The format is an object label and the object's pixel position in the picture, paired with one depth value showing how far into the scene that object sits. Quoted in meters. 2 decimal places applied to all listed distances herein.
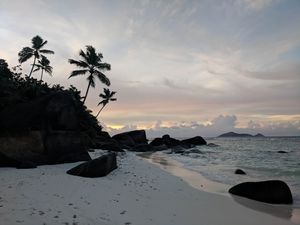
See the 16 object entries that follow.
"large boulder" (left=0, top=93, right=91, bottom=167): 11.95
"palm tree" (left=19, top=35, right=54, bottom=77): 27.70
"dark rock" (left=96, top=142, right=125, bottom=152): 25.34
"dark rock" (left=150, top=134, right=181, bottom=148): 45.14
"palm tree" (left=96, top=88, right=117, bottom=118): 39.68
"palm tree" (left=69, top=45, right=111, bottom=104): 27.00
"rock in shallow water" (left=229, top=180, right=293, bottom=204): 8.14
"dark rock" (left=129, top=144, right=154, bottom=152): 32.20
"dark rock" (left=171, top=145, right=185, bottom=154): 29.42
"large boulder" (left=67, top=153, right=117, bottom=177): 9.20
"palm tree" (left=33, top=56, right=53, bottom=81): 28.47
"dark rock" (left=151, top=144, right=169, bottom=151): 35.56
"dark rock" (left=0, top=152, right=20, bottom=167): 10.82
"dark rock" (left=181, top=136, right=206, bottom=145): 51.56
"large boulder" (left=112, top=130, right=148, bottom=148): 38.73
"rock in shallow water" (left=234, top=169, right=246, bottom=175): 13.50
